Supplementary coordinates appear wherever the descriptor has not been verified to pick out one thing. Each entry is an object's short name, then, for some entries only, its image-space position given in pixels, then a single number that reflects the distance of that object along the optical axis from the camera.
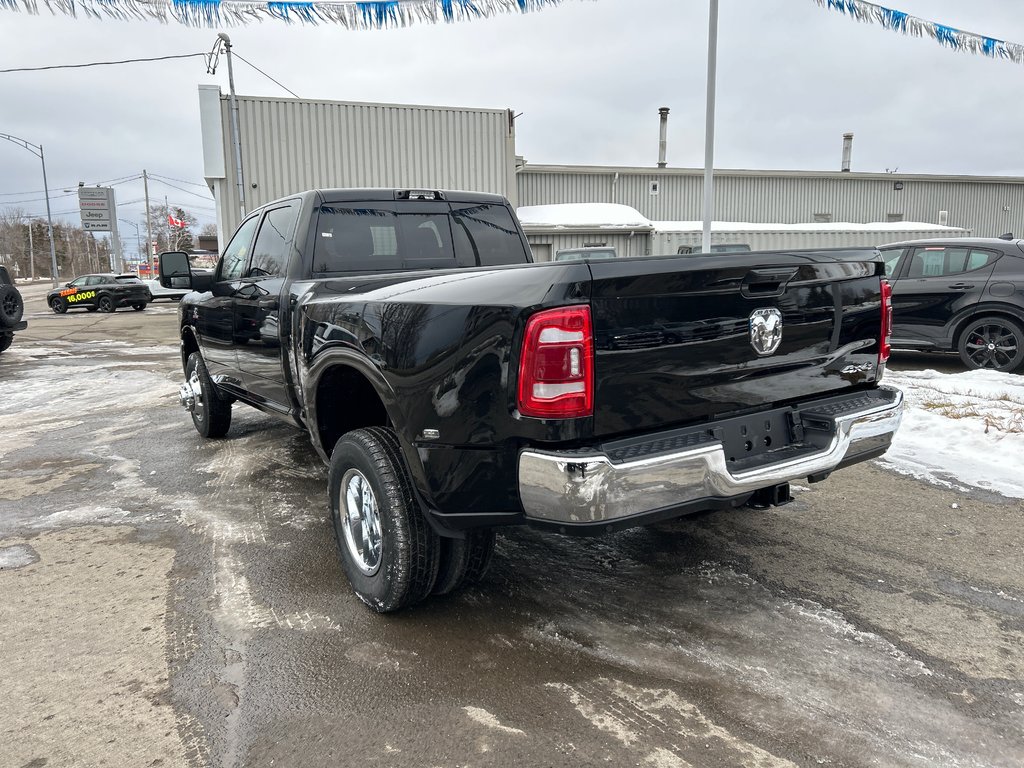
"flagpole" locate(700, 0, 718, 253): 11.30
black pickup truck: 2.26
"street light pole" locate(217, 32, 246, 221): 18.19
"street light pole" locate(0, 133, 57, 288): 44.96
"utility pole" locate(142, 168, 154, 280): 70.12
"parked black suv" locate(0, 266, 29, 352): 12.20
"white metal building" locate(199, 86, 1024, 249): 18.78
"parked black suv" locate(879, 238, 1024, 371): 7.87
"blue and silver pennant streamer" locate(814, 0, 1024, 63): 8.07
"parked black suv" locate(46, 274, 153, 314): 26.52
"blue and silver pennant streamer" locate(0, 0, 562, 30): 5.86
